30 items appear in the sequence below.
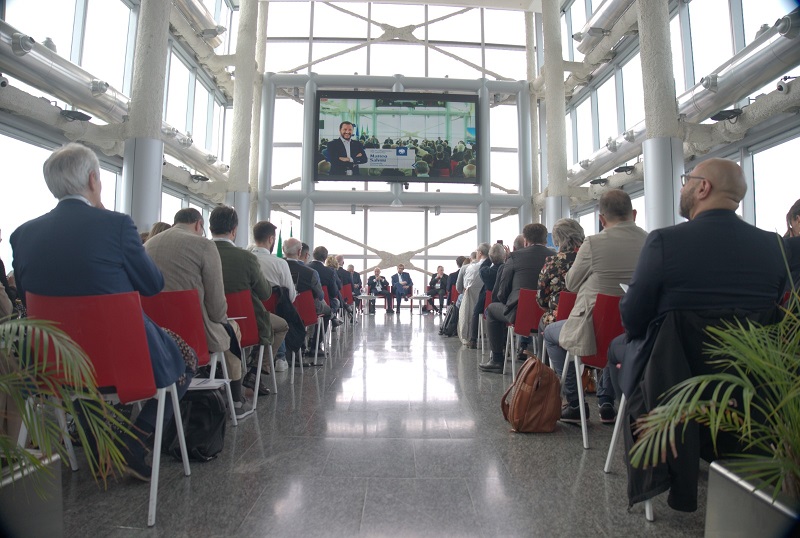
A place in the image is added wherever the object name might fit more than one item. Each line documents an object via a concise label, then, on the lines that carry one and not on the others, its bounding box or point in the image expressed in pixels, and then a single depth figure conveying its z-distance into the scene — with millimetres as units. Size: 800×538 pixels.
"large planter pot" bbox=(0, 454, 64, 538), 1153
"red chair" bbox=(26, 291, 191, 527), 1631
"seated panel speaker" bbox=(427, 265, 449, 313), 12150
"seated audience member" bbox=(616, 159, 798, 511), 1636
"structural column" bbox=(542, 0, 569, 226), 12188
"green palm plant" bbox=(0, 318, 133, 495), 1059
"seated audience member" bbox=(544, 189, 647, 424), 2533
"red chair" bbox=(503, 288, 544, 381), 3881
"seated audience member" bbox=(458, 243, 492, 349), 6340
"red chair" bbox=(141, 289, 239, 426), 2436
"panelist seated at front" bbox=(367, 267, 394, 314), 14227
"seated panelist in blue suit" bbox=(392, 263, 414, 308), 14297
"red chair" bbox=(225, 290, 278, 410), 3236
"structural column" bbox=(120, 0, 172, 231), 7820
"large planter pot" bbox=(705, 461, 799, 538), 1090
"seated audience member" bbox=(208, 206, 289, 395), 3312
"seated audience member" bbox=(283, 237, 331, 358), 4820
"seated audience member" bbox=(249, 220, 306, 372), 4156
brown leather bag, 2783
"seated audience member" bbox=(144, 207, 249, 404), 2666
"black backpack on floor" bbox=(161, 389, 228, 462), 2334
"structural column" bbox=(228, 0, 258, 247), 12297
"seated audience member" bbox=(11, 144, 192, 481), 1655
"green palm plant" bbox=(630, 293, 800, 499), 1060
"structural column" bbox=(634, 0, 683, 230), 7762
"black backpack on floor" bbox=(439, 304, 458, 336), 8133
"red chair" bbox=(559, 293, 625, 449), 2455
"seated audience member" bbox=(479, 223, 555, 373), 4195
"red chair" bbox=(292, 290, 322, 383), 4688
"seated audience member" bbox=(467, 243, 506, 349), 5419
